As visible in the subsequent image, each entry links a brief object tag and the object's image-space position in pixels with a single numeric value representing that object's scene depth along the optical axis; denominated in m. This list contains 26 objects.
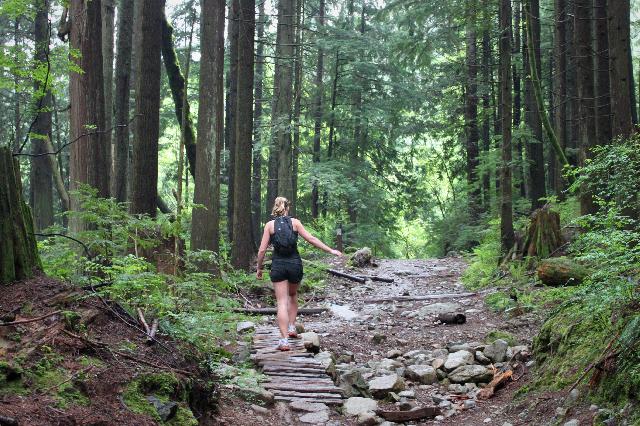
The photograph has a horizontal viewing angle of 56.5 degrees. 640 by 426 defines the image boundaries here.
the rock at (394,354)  9.05
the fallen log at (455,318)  10.71
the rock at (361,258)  19.48
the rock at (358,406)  6.49
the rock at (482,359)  8.06
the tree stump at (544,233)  12.86
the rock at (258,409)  5.93
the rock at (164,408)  4.10
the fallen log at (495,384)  7.04
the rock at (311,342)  8.27
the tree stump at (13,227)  4.50
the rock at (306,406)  6.38
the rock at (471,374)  7.62
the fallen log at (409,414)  6.47
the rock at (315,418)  6.11
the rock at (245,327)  9.27
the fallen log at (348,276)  16.41
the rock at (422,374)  7.89
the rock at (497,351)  8.01
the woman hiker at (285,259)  8.40
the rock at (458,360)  8.05
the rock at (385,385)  7.28
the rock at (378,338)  9.88
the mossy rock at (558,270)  10.16
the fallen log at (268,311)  11.04
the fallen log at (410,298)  13.49
